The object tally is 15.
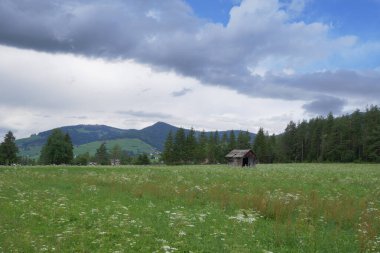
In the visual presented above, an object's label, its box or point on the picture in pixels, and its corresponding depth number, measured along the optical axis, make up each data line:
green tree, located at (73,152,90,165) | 137.88
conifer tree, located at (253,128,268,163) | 150.62
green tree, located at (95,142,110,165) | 175.88
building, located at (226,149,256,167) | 96.88
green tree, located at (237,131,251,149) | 151.04
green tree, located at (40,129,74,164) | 118.75
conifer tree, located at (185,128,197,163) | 135.88
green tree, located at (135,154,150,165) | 137.38
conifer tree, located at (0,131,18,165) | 110.69
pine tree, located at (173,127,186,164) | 133.75
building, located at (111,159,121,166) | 189.71
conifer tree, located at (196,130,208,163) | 142.75
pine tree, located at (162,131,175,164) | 132.25
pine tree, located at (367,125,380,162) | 117.05
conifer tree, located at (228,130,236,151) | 149.25
